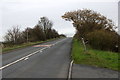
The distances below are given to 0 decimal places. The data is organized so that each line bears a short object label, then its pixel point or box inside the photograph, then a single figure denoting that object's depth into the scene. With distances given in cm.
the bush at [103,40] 2539
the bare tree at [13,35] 5891
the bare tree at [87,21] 3724
